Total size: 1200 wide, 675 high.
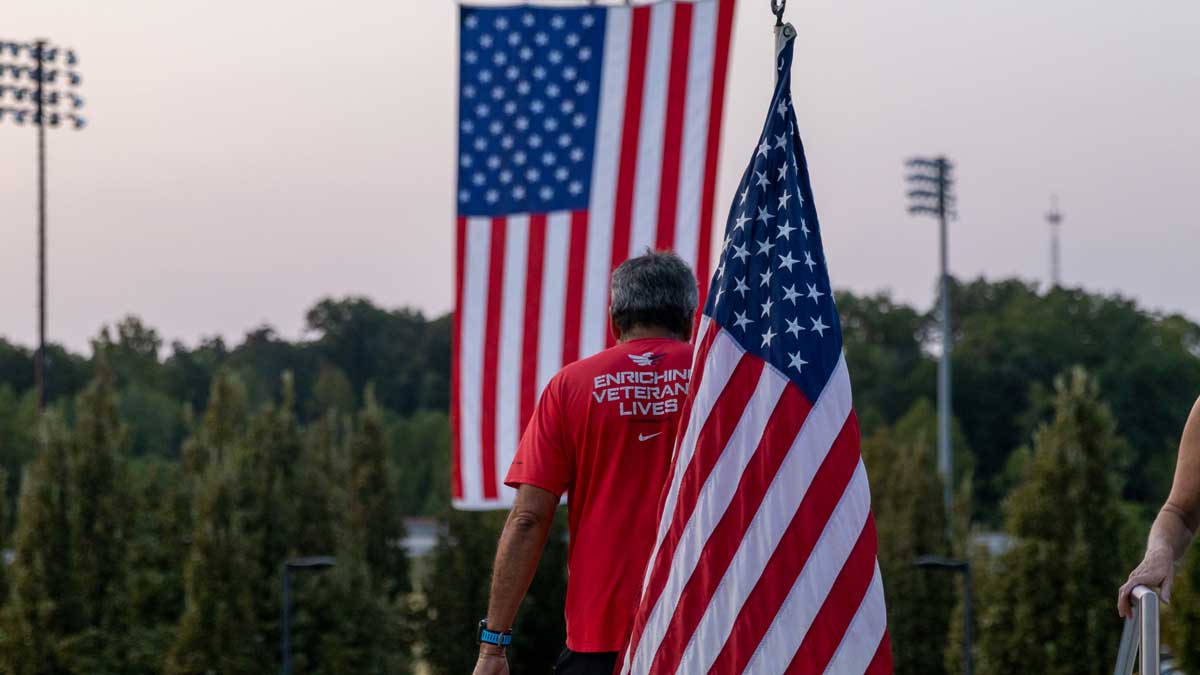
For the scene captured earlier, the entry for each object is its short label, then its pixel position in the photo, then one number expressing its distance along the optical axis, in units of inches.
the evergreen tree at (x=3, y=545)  915.4
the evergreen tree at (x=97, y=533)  911.7
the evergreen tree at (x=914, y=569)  1198.3
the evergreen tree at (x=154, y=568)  925.8
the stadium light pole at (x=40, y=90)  1374.3
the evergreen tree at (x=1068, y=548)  789.2
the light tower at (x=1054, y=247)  3538.4
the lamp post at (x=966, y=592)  845.7
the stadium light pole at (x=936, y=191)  2058.3
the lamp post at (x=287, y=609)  876.6
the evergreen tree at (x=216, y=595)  885.2
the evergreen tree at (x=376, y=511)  1219.9
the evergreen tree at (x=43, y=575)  898.7
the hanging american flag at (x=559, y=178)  394.9
